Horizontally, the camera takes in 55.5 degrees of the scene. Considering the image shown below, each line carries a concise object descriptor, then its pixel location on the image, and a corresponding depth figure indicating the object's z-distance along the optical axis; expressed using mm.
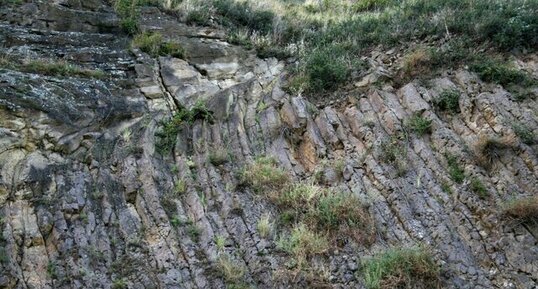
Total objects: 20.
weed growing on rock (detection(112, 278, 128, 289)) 6816
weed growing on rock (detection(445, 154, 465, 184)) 8109
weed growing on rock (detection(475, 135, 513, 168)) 8156
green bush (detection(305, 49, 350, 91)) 10684
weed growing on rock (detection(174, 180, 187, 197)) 8374
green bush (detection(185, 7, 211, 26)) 12969
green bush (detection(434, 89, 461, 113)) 9234
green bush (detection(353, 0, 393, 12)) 15828
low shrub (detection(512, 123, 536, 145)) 8141
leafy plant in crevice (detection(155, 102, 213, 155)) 9221
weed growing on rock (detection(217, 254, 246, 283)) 7078
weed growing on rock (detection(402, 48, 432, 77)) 10312
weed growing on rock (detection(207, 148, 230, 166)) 8922
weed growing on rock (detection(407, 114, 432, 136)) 8984
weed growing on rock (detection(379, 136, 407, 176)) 8500
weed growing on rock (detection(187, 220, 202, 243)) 7701
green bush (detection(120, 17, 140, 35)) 11883
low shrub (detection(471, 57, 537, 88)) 9312
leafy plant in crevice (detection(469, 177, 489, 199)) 7781
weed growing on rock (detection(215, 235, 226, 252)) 7524
